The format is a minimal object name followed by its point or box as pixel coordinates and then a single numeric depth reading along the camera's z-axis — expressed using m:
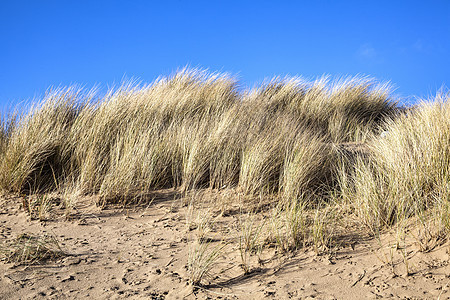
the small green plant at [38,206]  3.69
